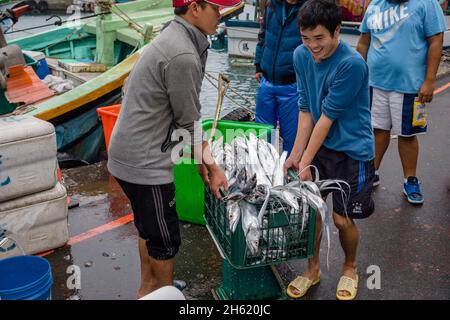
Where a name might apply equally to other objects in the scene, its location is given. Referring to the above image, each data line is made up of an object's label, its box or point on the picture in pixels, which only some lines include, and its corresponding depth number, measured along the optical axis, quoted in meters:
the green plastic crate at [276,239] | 2.87
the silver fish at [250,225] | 2.81
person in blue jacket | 4.88
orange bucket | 5.39
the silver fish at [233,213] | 2.86
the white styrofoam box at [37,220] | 3.91
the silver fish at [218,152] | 3.37
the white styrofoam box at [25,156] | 3.78
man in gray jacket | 2.68
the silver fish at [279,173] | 3.16
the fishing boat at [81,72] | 7.20
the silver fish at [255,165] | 3.12
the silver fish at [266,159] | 3.21
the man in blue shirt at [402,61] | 4.37
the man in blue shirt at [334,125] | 3.01
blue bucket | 3.16
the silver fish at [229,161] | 3.16
